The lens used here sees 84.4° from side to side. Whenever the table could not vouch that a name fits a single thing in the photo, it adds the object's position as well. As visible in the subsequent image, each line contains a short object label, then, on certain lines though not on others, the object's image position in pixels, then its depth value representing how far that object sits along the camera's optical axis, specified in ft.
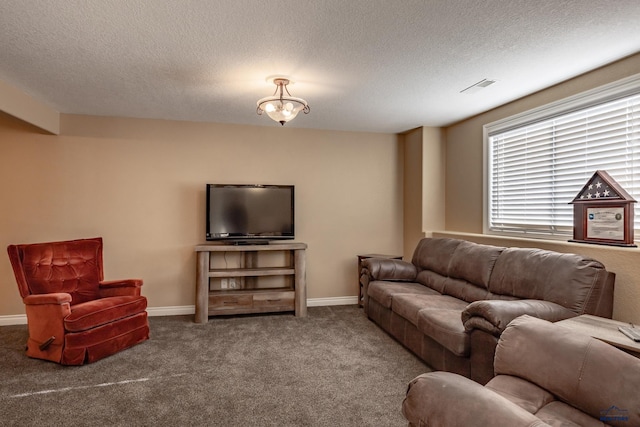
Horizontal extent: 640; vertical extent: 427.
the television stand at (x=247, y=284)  13.62
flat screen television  14.55
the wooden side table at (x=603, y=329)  5.64
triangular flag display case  8.43
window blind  8.89
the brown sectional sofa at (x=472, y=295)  7.70
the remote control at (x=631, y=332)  5.88
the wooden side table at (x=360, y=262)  15.53
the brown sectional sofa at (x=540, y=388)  3.69
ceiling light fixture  9.97
